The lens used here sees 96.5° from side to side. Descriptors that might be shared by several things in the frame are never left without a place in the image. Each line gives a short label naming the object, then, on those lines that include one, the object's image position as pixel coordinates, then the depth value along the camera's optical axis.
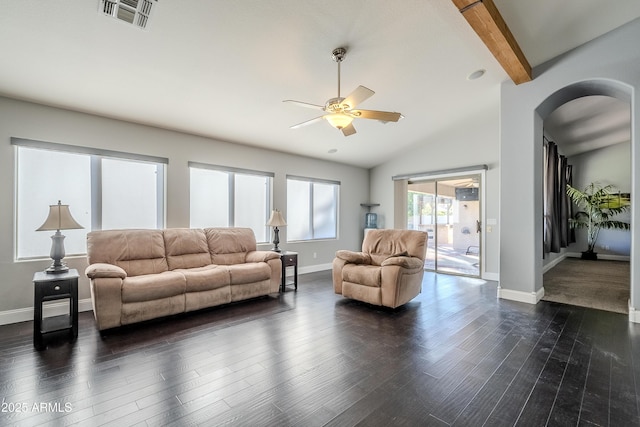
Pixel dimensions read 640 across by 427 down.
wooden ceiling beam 2.58
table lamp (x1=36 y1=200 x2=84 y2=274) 3.03
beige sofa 3.01
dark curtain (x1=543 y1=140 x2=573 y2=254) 6.02
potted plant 7.61
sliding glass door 5.83
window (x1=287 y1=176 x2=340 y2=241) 6.10
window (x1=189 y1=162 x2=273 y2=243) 4.76
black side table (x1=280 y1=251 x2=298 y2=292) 4.67
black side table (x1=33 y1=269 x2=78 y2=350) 2.74
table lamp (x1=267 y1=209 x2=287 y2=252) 4.93
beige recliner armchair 3.60
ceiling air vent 2.25
